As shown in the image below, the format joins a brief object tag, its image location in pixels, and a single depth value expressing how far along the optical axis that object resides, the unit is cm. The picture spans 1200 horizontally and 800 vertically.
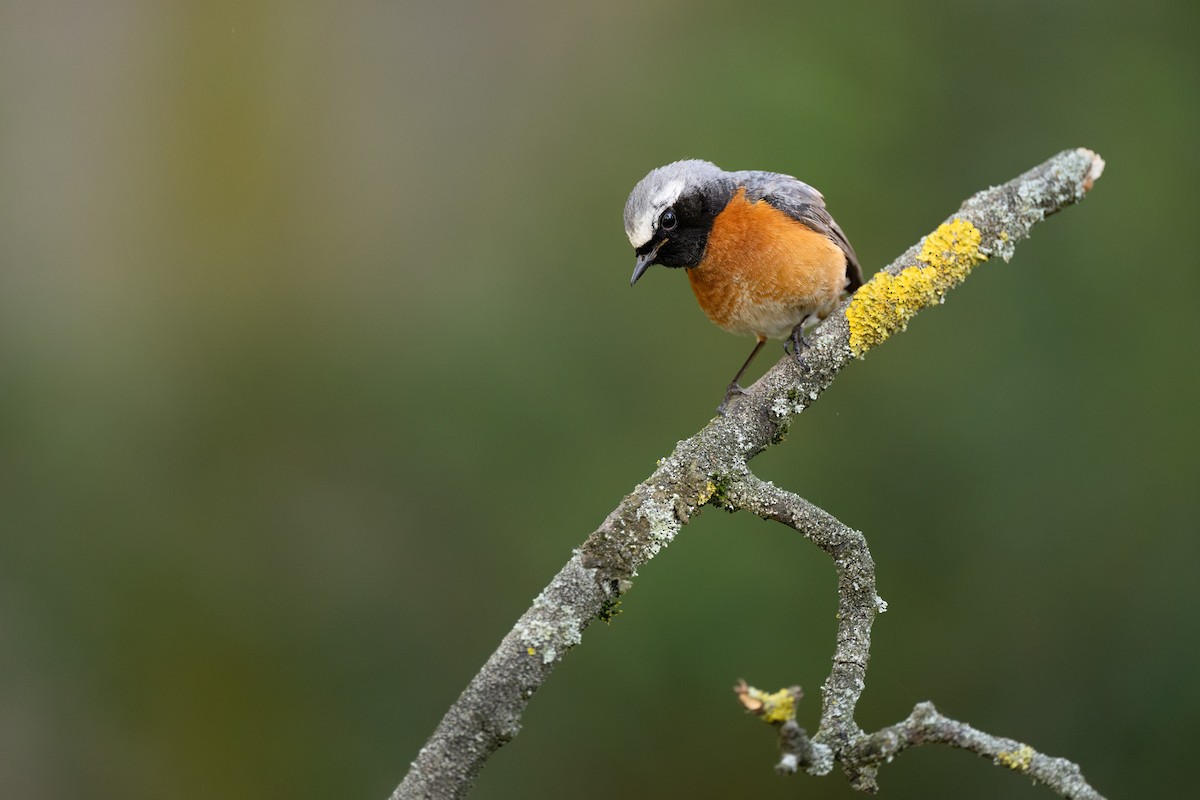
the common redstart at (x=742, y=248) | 731
